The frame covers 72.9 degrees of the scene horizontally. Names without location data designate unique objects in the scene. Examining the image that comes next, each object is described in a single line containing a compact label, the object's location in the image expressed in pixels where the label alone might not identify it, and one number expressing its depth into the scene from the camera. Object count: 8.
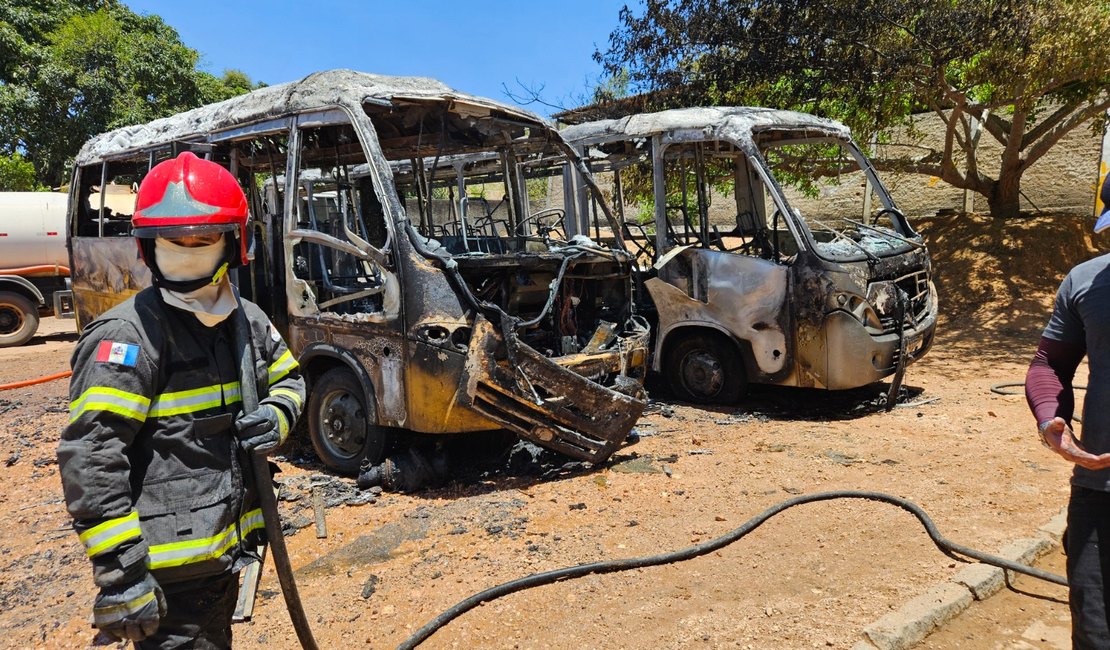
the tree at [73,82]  18.42
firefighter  1.82
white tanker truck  12.60
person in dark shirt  2.07
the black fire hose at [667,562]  3.03
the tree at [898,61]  7.86
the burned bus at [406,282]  4.38
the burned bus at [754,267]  5.79
